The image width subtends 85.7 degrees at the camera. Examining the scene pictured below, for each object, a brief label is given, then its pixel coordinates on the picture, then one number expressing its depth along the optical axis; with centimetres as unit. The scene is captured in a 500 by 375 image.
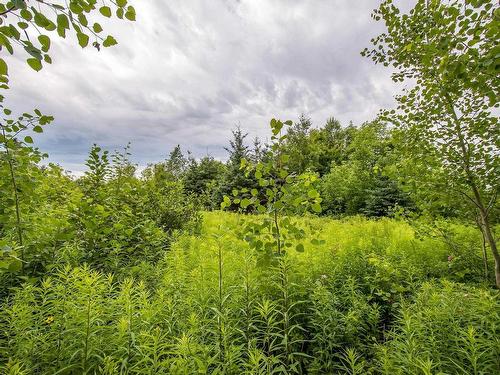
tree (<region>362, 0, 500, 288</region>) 333
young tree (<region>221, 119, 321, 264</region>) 299
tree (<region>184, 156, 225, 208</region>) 2398
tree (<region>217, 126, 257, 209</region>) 1961
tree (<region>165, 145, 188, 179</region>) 4847
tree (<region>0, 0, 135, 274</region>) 112
